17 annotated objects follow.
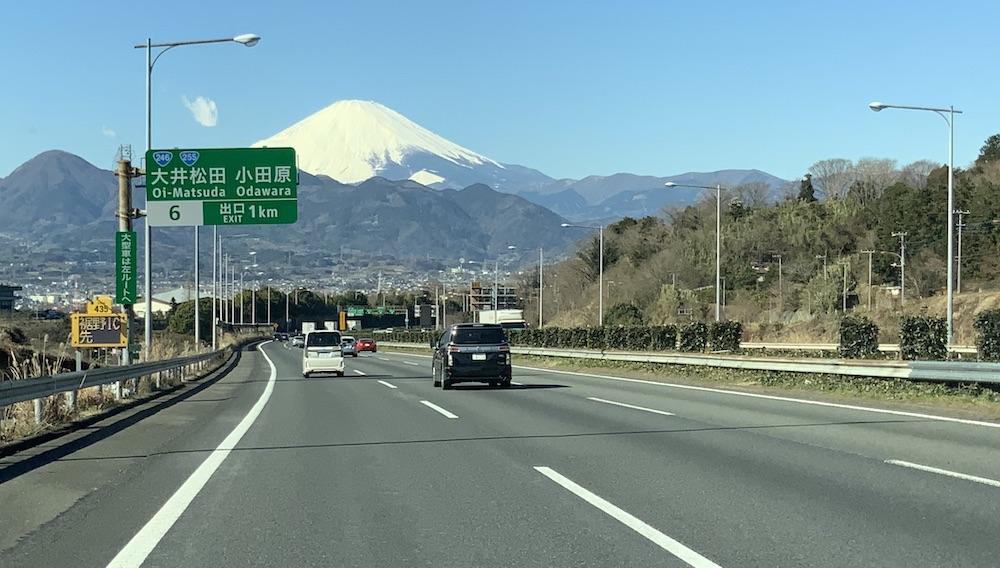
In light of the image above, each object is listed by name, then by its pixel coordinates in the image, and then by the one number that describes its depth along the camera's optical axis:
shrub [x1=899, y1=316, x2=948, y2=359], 24.20
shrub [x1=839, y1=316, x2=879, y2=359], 27.78
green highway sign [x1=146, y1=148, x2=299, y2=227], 30.59
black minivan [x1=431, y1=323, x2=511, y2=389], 26.08
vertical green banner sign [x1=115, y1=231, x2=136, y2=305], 26.41
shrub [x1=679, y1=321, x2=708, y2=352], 37.61
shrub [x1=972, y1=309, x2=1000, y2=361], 21.45
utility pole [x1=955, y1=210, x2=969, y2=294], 75.94
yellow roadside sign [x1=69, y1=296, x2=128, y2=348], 25.67
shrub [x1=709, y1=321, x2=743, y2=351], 36.62
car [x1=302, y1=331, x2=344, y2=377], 36.50
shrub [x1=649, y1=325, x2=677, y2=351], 40.78
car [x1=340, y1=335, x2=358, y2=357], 66.22
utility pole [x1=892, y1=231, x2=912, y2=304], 78.01
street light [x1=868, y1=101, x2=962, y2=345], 32.62
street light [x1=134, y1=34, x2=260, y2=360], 26.92
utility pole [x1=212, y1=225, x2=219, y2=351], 64.91
